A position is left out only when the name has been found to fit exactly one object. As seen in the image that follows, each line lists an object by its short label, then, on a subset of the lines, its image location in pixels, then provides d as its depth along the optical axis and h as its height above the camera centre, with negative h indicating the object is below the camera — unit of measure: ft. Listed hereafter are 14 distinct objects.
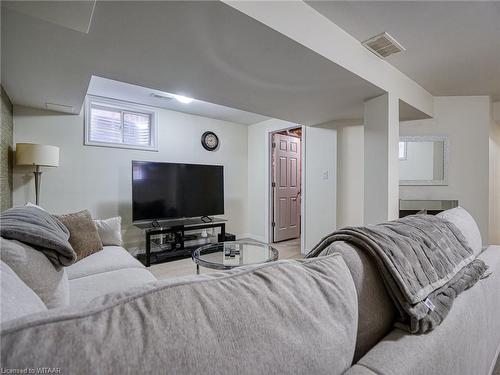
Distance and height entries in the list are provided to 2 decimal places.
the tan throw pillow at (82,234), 6.66 -1.30
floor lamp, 8.79 +1.09
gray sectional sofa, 1.12 -0.79
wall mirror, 11.54 +1.09
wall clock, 14.76 +2.60
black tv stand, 11.36 -2.53
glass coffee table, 6.95 -2.16
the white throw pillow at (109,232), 8.05 -1.47
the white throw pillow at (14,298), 1.42 -0.70
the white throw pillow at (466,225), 5.11 -0.87
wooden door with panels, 15.83 -0.08
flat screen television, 11.37 -0.25
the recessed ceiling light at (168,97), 11.25 +4.01
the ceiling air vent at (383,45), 6.63 +3.79
